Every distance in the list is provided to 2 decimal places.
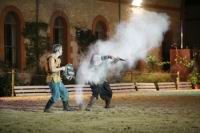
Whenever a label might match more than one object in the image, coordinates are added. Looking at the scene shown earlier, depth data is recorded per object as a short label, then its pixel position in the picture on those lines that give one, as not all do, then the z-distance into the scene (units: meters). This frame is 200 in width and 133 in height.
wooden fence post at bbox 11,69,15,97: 25.20
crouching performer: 17.23
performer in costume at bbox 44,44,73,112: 16.12
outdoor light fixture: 35.12
